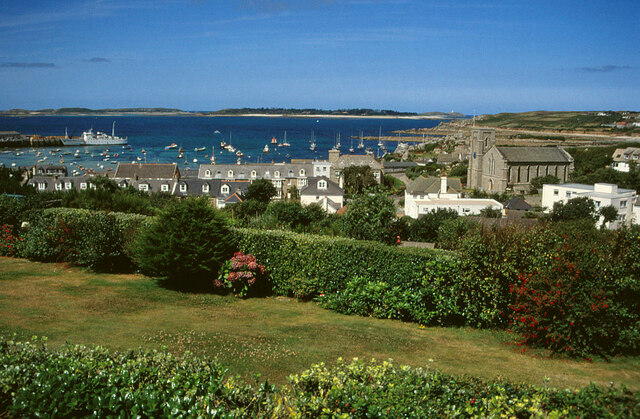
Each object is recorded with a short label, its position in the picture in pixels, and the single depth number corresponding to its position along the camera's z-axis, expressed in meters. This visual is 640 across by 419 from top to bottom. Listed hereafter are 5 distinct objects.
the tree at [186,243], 13.41
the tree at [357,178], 73.94
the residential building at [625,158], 81.81
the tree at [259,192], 59.47
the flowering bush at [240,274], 13.37
